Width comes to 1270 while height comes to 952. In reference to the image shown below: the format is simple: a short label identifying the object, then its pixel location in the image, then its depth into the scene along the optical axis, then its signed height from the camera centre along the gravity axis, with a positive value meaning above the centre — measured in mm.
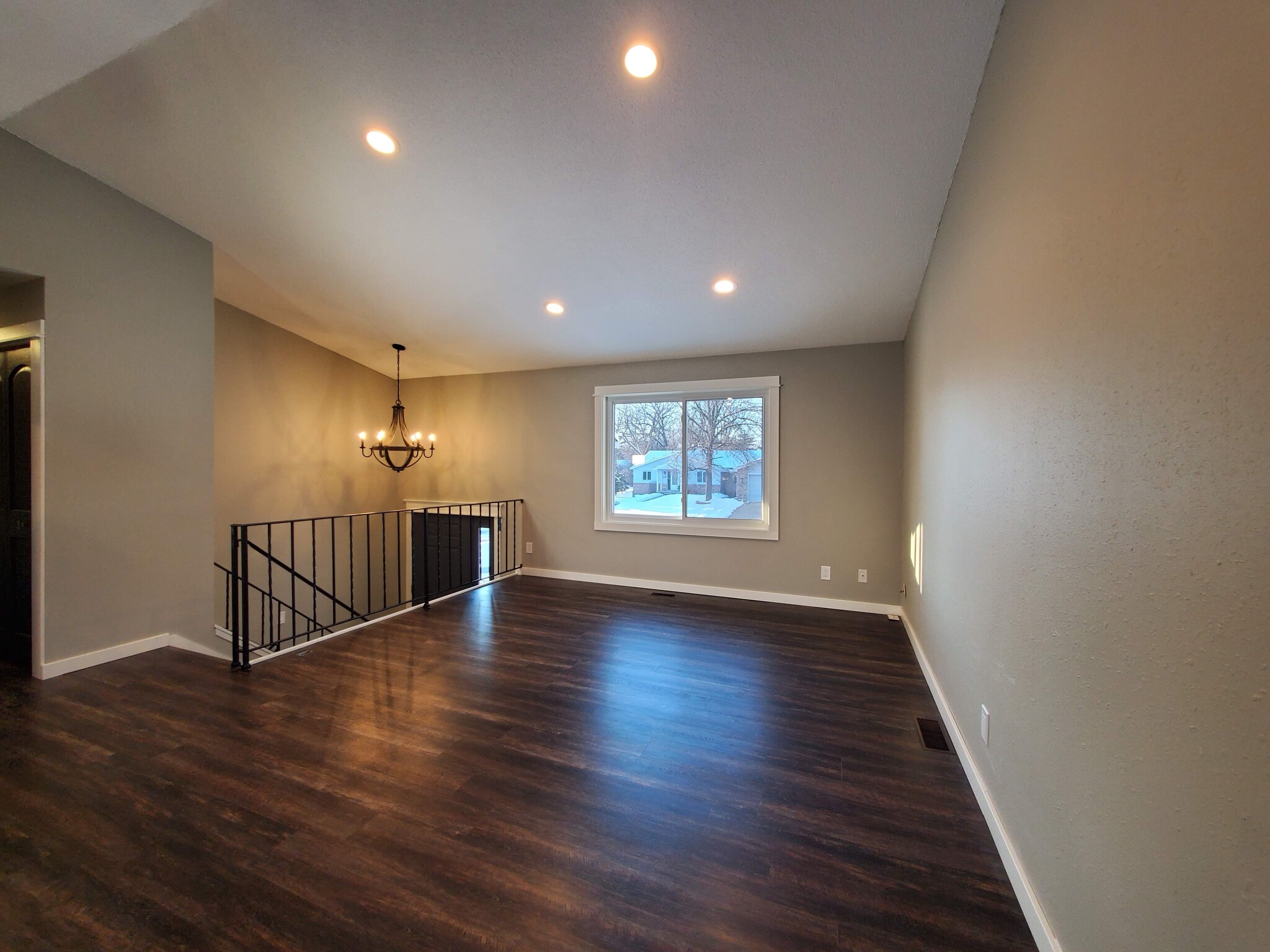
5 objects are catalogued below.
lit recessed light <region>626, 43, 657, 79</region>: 1809 +1605
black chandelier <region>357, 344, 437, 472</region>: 5094 +318
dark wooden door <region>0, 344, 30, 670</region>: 2891 -170
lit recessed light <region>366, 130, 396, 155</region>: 2344 +1669
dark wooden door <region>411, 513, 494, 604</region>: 5883 -1009
